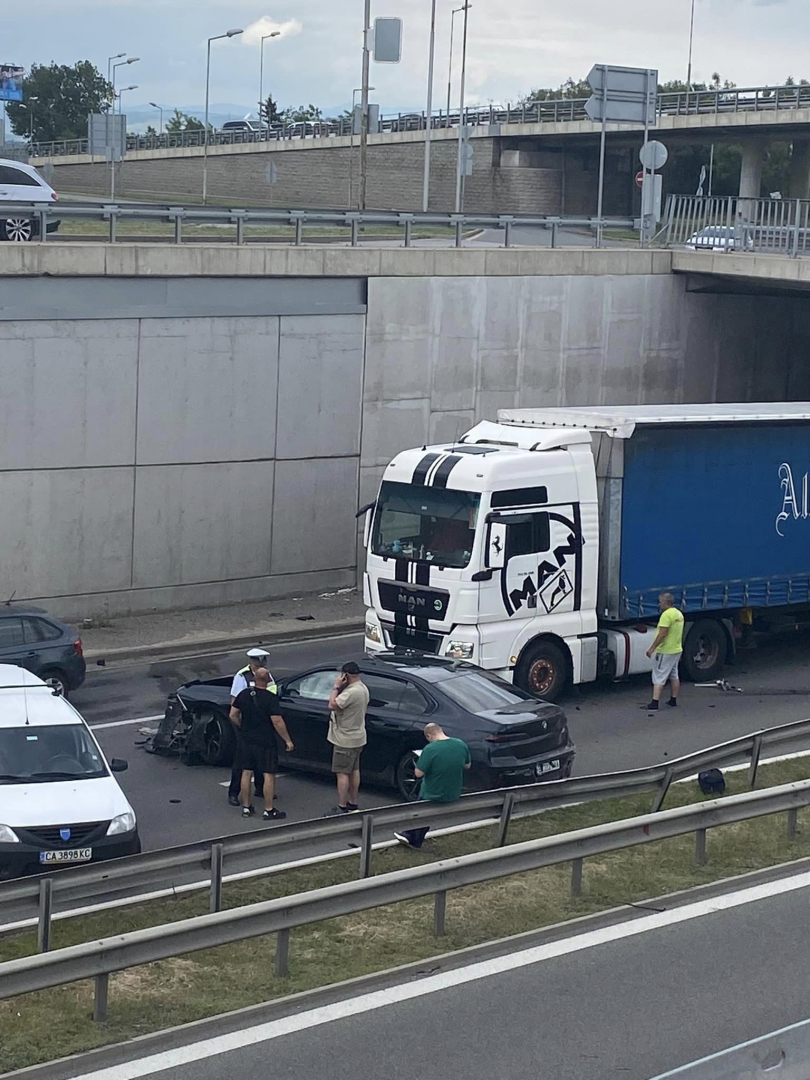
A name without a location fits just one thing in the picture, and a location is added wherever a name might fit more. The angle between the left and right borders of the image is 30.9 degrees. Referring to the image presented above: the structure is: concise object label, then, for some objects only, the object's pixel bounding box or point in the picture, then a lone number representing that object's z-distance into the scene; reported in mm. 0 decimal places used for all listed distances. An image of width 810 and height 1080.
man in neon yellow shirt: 17641
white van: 11133
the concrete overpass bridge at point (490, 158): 65875
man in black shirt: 13039
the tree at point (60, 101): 133750
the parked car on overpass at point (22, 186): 25375
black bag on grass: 13203
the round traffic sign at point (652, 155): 30406
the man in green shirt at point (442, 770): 11547
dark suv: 17266
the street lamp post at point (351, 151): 68175
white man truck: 17062
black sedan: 13352
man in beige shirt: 13094
